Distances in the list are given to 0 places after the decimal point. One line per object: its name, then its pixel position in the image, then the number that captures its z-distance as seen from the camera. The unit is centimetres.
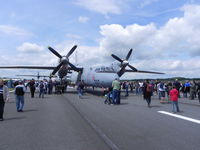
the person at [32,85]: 2088
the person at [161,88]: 1753
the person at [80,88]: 2095
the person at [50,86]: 2617
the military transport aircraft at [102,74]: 2074
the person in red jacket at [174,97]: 1159
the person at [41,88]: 2113
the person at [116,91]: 1530
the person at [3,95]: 928
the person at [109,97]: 1570
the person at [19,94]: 1197
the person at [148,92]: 1370
